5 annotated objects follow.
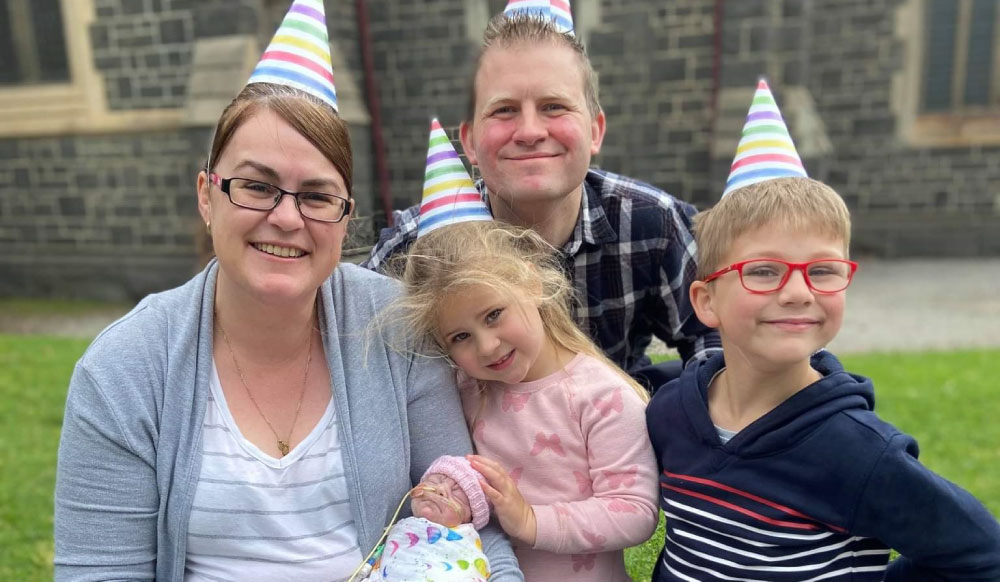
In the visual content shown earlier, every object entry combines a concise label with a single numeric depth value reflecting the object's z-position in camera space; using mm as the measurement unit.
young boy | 1486
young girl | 1747
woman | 1602
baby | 1614
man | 2090
